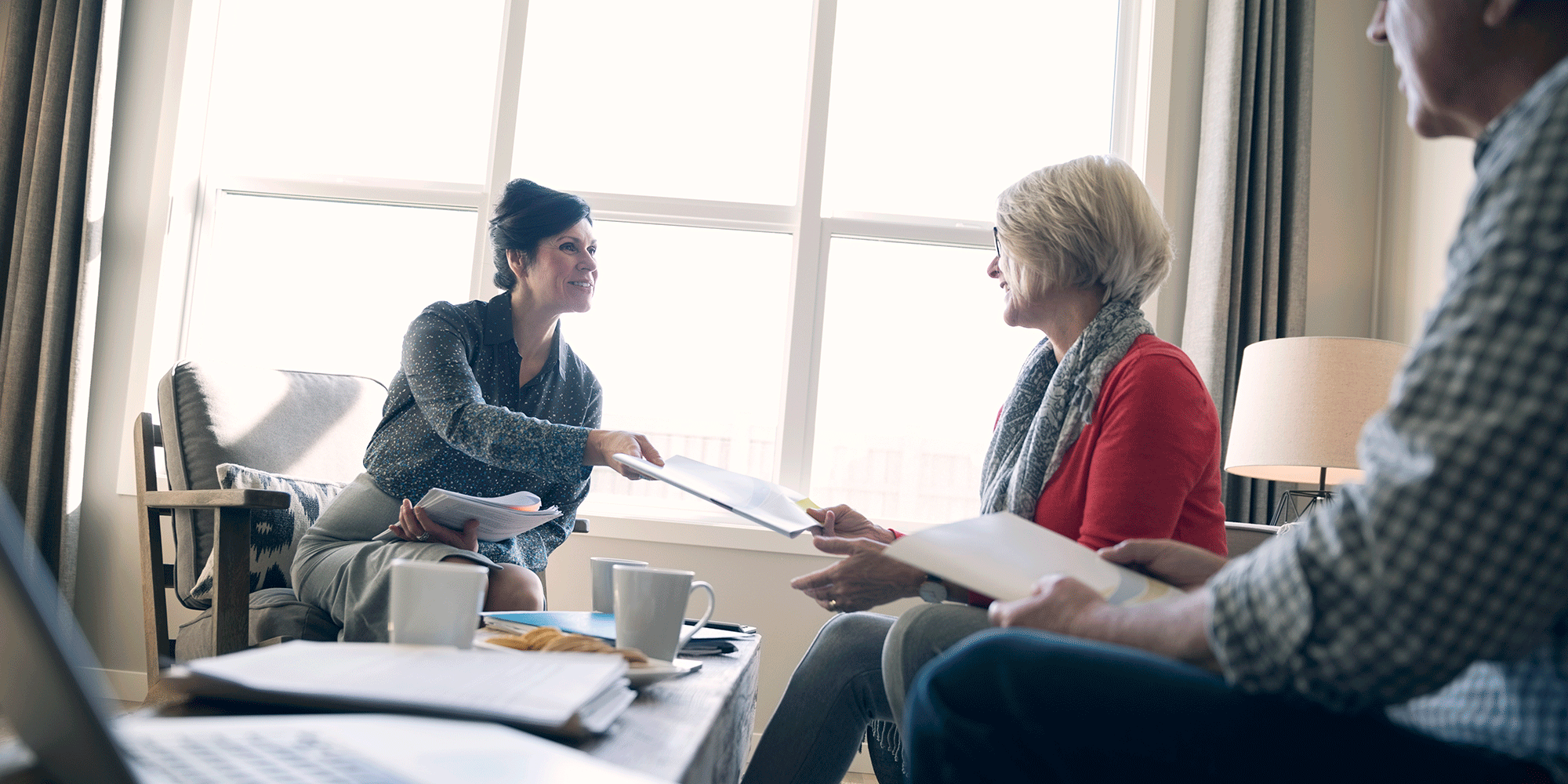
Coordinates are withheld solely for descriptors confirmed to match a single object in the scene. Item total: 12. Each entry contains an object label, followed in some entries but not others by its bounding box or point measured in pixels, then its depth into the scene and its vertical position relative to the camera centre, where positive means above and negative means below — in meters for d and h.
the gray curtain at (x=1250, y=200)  2.74 +0.81
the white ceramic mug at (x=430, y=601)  0.85 -0.18
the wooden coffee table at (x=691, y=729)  0.69 -0.26
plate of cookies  0.91 -0.23
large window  3.02 +0.75
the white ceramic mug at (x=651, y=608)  1.00 -0.20
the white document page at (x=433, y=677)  0.64 -0.20
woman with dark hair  1.73 -0.04
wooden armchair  1.58 -0.19
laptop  0.35 -0.20
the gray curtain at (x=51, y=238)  2.81 +0.40
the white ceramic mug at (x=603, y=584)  1.35 -0.24
